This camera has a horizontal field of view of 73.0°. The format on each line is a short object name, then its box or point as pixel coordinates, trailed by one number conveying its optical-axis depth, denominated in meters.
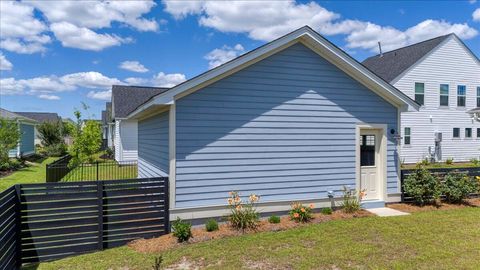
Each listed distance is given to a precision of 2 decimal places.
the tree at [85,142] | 13.38
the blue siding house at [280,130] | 7.26
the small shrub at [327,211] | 8.28
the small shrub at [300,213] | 7.65
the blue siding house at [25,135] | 22.17
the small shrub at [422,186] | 9.23
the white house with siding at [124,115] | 20.73
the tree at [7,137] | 17.61
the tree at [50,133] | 28.31
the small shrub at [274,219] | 7.58
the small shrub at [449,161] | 20.25
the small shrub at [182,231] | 6.45
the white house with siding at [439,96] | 20.45
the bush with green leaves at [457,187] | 9.46
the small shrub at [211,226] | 7.00
